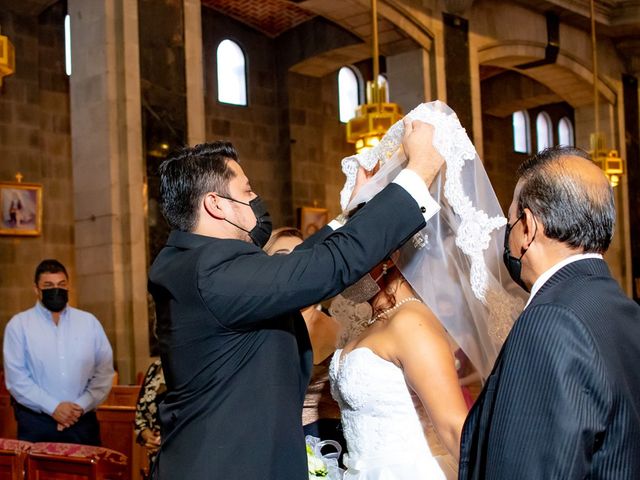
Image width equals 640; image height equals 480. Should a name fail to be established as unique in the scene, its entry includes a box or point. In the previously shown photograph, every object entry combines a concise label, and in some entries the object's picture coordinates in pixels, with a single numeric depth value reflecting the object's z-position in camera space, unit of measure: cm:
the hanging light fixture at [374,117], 788
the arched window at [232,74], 1420
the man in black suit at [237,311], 206
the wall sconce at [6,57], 500
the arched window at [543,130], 2041
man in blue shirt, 554
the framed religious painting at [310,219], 1430
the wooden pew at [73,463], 354
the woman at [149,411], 422
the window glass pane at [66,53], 1270
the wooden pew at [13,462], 373
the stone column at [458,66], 1145
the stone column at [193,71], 827
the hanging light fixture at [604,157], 1148
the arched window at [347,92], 1564
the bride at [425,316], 252
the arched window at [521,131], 1983
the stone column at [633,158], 1542
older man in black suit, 148
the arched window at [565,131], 2080
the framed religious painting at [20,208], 1162
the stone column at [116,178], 774
